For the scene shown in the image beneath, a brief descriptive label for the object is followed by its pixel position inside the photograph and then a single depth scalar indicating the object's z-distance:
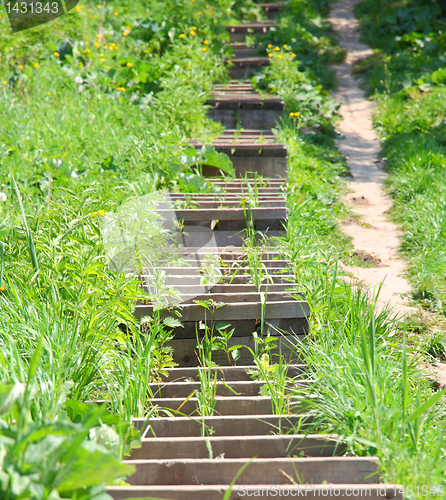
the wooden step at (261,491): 1.62
